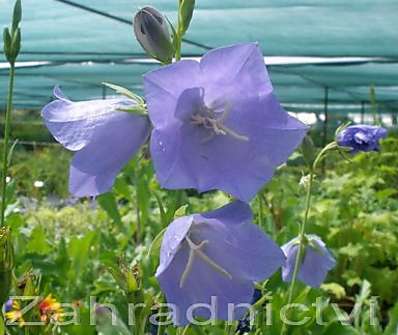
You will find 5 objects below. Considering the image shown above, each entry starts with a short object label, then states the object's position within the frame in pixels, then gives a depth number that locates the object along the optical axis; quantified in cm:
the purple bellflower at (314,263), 27
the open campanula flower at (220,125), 13
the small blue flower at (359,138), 24
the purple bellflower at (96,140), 14
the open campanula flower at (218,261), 14
